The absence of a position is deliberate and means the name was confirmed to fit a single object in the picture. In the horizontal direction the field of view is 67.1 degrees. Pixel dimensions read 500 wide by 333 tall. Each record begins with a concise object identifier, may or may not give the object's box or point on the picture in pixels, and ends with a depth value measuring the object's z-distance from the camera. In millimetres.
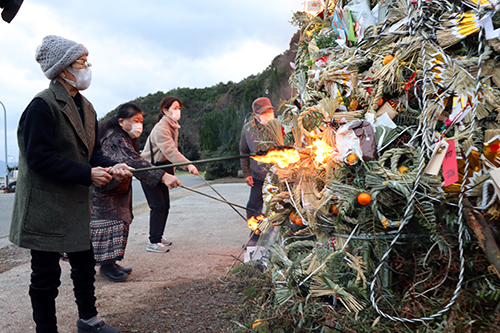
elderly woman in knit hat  2133
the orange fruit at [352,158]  2287
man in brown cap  4145
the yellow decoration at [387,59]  2310
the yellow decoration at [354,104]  2504
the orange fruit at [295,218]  2674
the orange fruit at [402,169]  2160
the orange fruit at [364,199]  2119
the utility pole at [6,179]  12727
